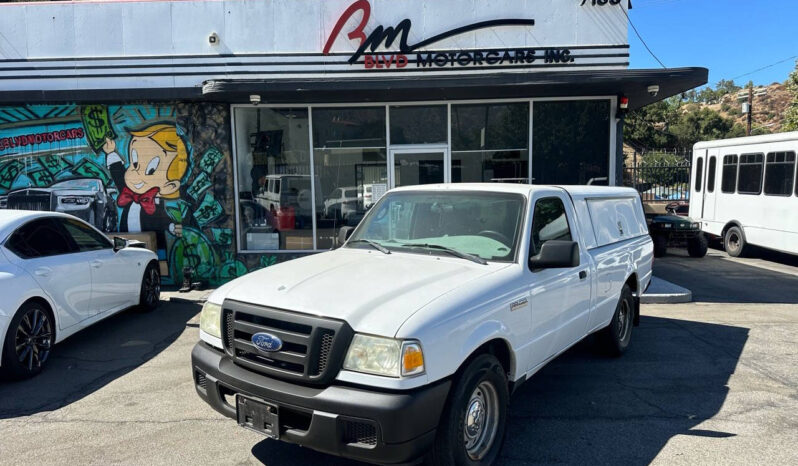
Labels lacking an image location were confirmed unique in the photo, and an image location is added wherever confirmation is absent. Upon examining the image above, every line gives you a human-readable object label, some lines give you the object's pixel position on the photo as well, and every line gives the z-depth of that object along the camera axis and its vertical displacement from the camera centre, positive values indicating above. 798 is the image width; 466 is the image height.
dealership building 9.79 +1.35
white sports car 5.13 -1.14
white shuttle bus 11.81 -0.40
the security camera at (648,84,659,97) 8.99 +1.45
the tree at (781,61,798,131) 24.66 +2.98
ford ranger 2.85 -0.90
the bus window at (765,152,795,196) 11.75 +0.03
